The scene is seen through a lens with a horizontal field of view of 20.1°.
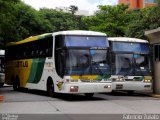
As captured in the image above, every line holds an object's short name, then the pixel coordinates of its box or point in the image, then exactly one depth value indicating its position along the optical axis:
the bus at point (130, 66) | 24.45
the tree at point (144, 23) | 31.23
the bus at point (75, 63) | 20.61
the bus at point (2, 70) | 36.41
